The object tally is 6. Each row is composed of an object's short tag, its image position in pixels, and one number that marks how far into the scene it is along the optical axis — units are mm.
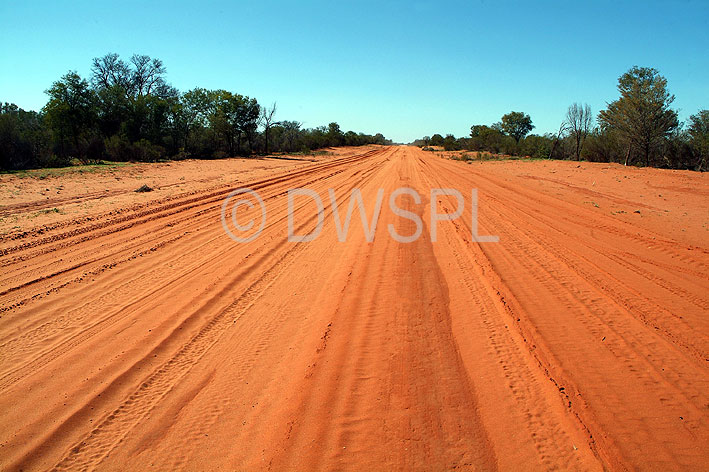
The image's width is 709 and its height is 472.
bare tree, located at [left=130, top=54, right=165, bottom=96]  43938
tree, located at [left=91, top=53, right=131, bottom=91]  41188
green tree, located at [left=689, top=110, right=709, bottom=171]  23531
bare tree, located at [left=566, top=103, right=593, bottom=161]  34219
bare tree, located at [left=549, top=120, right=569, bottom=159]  35469
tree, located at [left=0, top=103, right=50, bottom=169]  18359
